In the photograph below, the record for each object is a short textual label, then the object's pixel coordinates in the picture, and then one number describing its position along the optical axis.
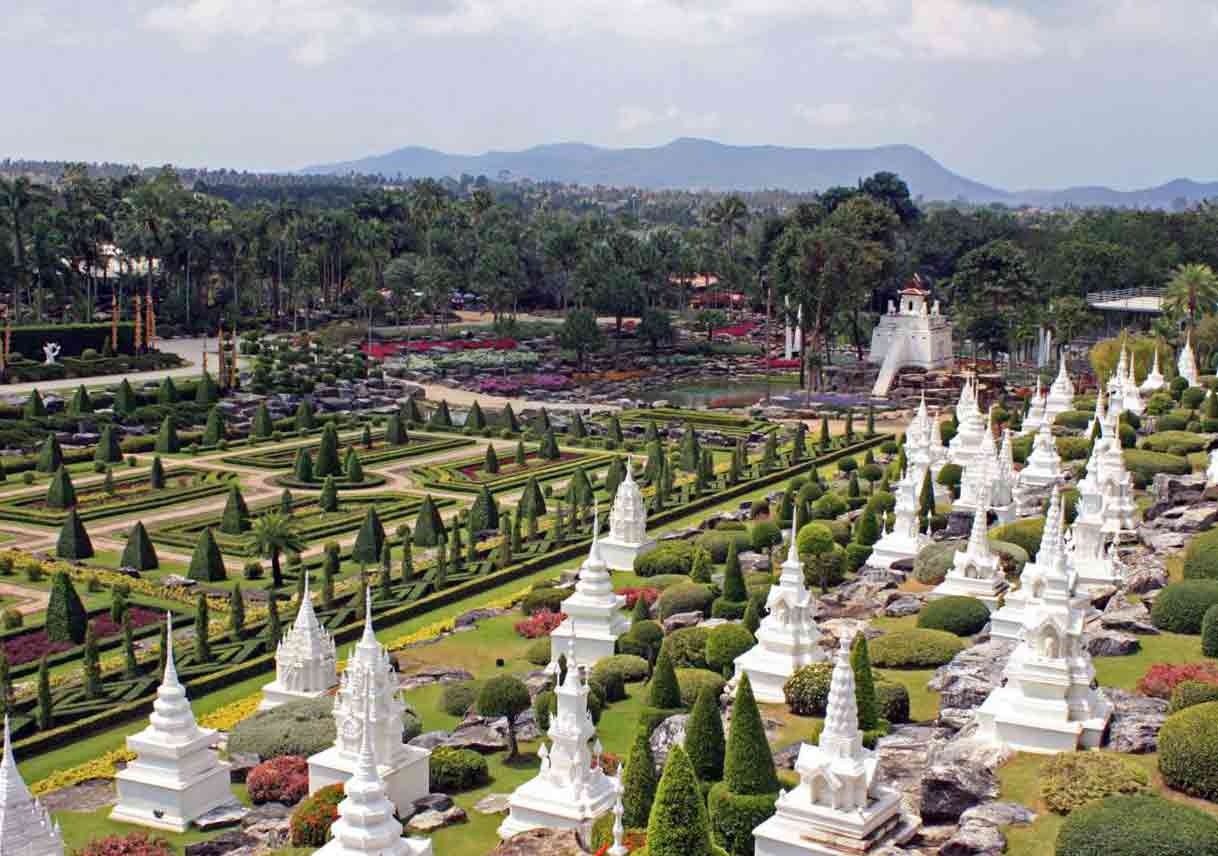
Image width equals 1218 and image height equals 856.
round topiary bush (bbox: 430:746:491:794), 32.09
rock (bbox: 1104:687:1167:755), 29.12
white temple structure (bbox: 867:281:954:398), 109.12
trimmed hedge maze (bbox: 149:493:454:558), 55.66
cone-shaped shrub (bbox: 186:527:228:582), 50.12
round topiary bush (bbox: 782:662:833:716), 35.22
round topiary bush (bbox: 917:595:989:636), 40.72
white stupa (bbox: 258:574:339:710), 37.41
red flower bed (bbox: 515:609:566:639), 44.91
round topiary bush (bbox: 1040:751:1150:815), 26.64
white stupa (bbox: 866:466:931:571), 49.62
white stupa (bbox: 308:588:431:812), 30.08
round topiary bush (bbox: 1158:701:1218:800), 26.64
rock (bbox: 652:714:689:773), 31.91
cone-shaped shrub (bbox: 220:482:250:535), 57.38
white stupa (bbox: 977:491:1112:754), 29.83
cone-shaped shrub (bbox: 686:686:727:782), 29.20
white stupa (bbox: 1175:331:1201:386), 80.69
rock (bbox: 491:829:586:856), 27.45
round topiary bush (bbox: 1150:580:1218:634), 37.91
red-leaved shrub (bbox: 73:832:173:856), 28.84
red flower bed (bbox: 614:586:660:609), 47.00
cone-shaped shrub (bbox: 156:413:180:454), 75.50
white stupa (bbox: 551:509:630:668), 41.53
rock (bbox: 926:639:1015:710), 32.91
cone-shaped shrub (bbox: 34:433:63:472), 68.38
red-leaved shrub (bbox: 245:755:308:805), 31.66
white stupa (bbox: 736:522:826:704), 36.94
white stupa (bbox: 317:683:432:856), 25.36
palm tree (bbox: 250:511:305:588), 49.66
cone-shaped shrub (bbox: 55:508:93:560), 52.62
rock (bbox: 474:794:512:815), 30.81
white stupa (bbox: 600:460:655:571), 53.81
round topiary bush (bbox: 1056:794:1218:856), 23.27
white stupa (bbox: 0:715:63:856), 24.67
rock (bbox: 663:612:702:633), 43.88
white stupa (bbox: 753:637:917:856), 25.38
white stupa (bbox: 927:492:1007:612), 42.88
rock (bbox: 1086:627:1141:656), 36.78
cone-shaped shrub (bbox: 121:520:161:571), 51.28
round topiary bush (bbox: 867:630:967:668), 38.12
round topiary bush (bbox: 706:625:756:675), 39.06
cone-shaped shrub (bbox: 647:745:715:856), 23.59
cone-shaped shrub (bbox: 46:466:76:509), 60.84
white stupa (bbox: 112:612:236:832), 30.91
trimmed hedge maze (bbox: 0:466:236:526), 59.59
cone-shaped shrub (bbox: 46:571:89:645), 43.00
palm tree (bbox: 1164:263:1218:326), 97.56
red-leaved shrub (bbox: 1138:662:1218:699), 32.25
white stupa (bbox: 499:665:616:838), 29.17
